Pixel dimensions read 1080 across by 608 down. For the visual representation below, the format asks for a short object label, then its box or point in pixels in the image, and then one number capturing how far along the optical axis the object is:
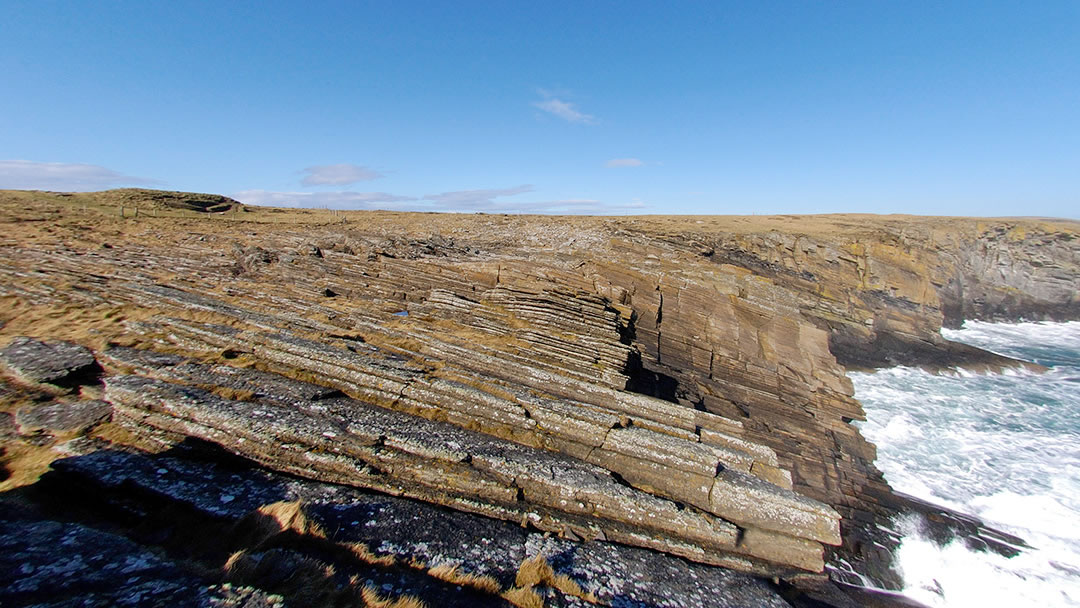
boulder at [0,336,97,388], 9.04
